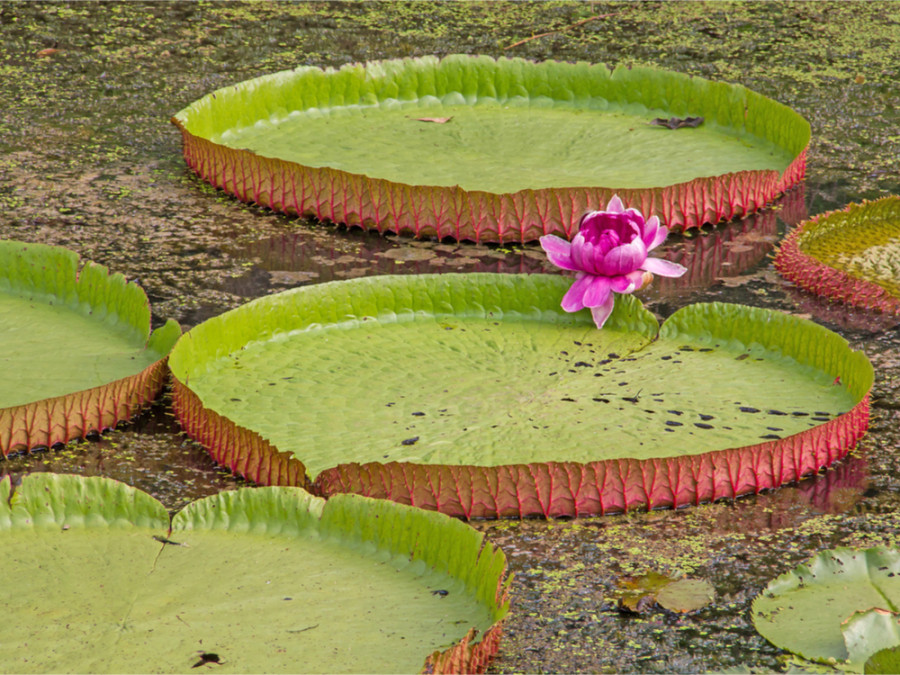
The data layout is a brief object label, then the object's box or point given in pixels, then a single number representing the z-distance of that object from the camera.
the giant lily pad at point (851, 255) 6.39
